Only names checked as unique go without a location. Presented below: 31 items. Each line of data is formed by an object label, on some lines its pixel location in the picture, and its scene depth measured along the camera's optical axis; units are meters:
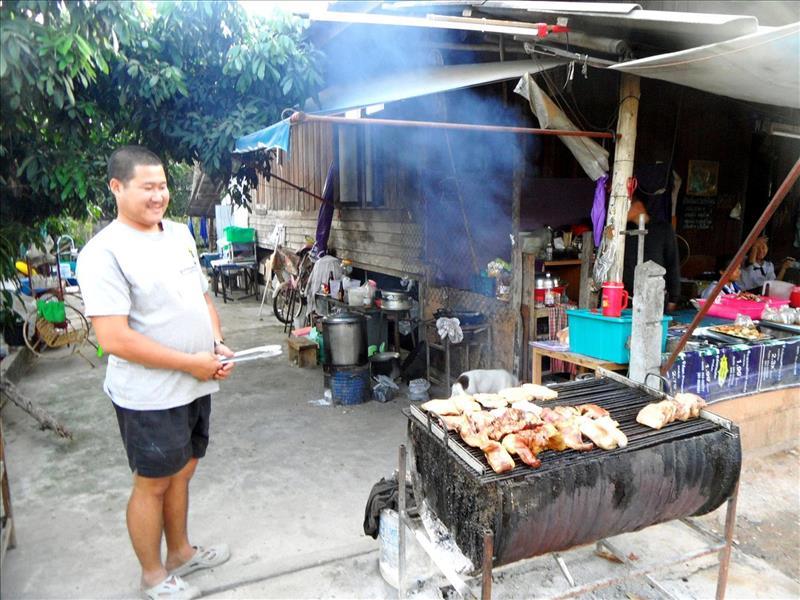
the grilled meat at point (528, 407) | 2.98
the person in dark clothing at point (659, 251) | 5.65
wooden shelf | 6.22
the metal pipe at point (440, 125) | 3.90
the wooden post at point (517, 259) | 6.12
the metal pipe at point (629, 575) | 2.48
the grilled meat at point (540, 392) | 3.32
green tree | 5.67
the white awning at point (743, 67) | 2.97
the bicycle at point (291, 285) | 10.52
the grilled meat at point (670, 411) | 2.90
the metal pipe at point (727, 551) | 2.87
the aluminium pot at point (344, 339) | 6.53
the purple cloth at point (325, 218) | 9.79
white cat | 5.60
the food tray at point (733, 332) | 4.74
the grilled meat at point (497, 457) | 2.40
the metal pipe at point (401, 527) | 2.94
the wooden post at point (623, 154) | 4.49
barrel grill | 2.38
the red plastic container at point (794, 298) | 5.77
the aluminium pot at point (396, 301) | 7.46
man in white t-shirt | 2.71
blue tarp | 4.66
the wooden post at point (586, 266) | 6.06
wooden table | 4.29
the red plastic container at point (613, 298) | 4.21
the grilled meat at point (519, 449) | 2.46
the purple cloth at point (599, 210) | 4.89
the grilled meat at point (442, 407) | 3.01
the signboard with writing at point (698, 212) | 7.51
